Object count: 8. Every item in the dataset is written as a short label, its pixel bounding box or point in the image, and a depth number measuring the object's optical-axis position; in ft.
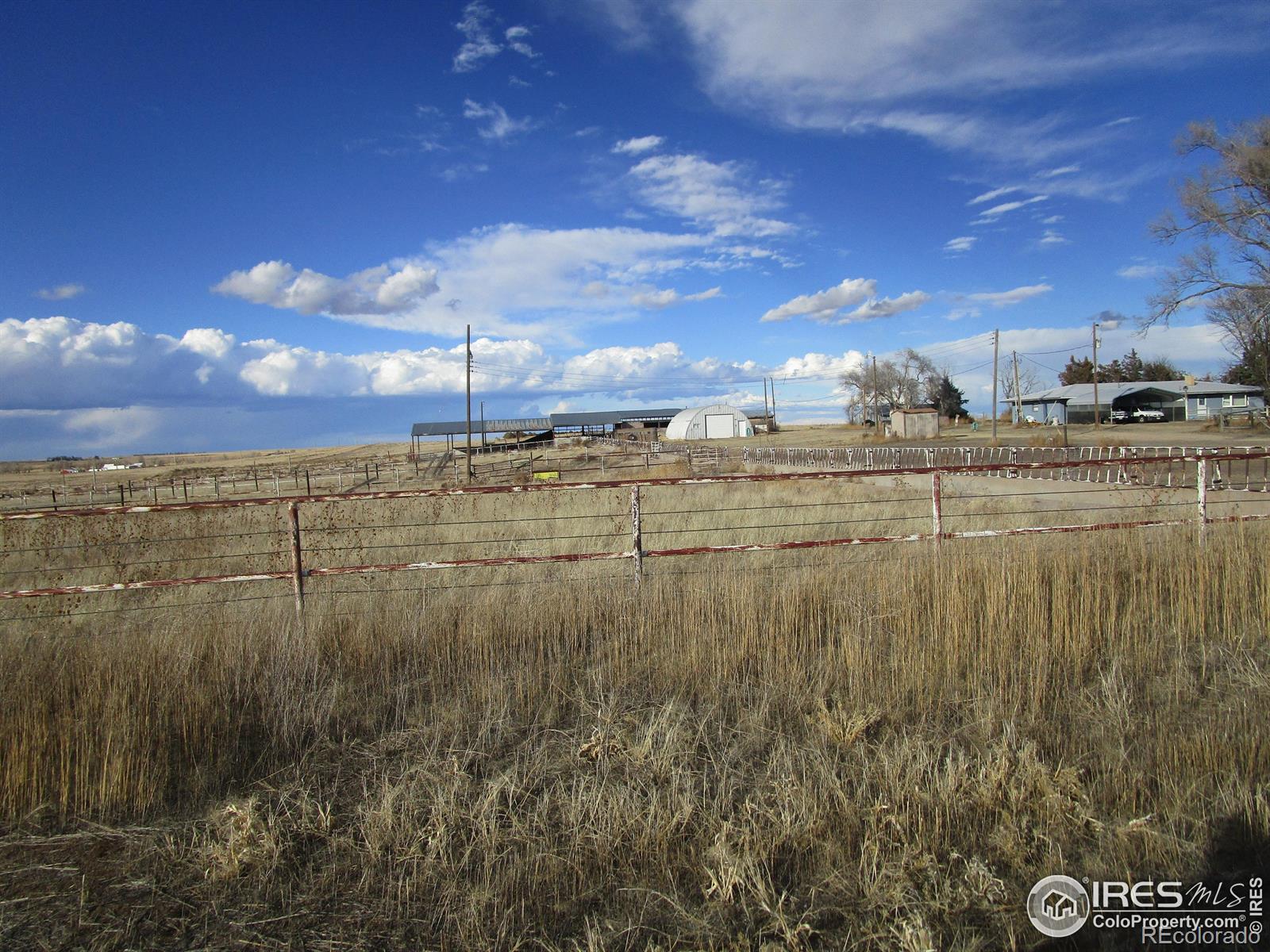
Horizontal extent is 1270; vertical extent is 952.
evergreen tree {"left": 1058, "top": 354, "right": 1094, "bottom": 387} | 293.64
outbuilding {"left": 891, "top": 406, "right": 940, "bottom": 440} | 219.20
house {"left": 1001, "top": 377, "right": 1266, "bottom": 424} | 203.41
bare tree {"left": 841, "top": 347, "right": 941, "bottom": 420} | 321.52
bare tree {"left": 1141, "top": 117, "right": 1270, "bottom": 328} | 98.89
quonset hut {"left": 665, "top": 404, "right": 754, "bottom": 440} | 293.64
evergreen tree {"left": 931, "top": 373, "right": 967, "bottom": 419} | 311.06
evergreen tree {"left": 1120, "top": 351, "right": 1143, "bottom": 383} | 288.30
